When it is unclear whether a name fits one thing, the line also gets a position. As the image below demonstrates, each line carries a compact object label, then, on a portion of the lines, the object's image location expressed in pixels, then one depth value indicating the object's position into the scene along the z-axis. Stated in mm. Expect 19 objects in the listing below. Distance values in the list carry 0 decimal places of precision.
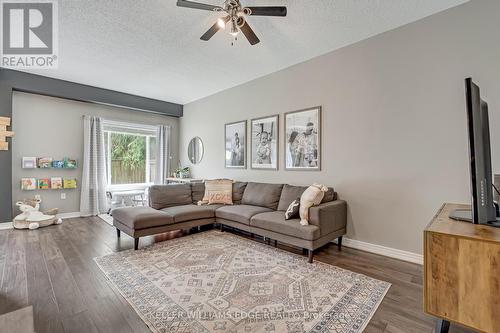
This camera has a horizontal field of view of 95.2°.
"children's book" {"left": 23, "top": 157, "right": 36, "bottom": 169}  4395
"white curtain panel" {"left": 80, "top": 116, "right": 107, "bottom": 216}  5004
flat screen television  1334
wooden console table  1153
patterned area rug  1650
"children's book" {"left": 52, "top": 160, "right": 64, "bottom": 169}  4695
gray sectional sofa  2756
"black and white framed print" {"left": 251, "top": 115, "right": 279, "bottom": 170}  4137
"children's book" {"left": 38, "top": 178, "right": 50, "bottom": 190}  4543
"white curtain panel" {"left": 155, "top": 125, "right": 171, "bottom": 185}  6254
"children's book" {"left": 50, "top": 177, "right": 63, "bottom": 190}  4668
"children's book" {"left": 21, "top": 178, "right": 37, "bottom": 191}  4363
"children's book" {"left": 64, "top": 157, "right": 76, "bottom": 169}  4832
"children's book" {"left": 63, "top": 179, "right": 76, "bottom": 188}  4809
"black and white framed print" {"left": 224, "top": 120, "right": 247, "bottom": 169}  4723
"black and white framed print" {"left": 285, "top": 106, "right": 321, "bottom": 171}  3549
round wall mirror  5887
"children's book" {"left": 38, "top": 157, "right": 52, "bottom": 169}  4551
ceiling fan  2059
